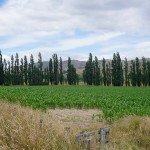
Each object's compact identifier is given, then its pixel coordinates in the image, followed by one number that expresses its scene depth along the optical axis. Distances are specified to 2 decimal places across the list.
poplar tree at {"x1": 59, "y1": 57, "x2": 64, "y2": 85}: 85.37
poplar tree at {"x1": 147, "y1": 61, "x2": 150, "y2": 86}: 76.15
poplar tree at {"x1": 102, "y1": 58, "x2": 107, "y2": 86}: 82.48
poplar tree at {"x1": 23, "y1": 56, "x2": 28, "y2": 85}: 80.70
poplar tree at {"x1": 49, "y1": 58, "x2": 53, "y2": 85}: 84.10
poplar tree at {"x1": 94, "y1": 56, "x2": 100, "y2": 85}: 80.94
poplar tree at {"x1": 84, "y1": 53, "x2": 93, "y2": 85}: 81.55
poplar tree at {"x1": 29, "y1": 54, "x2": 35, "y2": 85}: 81.06
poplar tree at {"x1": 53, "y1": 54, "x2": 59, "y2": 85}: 83.93
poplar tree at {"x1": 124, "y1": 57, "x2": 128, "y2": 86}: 81.80
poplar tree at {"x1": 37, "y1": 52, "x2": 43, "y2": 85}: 81.06
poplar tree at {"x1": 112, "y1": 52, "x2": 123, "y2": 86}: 76.73
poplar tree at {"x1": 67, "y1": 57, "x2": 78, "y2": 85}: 83.64
